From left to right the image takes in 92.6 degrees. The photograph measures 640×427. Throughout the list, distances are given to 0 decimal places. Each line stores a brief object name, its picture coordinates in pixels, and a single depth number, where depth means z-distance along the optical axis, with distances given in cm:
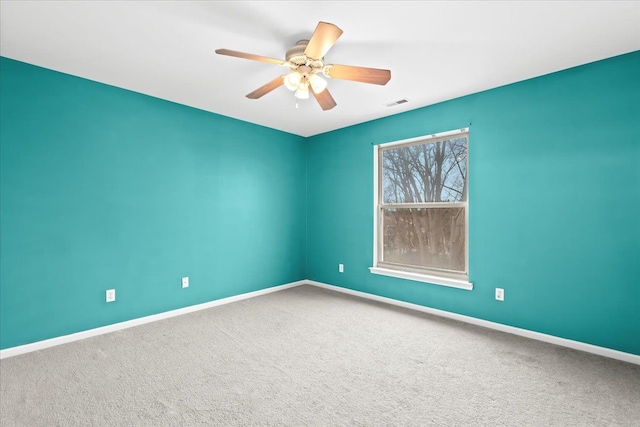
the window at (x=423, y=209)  356
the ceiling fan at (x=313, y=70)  191
